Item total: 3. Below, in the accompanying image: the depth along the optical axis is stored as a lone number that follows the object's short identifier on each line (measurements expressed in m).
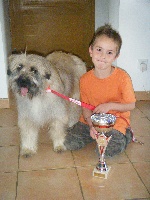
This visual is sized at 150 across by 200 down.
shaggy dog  1.98
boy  1.92
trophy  1.72
